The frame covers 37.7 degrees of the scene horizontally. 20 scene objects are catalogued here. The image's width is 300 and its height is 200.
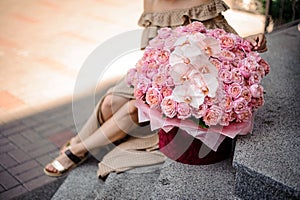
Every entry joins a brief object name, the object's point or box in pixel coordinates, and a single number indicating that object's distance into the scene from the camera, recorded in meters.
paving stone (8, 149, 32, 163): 2.87
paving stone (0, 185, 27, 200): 2.51
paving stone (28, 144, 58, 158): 2.93
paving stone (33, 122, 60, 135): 3.21
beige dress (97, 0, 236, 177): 1.97
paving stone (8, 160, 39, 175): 2.76
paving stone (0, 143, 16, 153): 2.96
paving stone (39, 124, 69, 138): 3.16
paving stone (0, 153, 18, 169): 2.81
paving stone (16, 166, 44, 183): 2.68
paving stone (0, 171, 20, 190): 2.62
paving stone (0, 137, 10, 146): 3.03
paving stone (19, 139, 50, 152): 2.98
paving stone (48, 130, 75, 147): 3.06
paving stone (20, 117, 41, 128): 3.27
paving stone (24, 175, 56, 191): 2.61
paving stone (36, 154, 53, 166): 2.85
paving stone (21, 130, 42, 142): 3.10
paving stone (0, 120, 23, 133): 3.21
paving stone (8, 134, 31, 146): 3.05
